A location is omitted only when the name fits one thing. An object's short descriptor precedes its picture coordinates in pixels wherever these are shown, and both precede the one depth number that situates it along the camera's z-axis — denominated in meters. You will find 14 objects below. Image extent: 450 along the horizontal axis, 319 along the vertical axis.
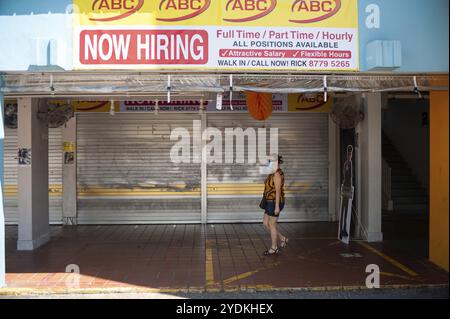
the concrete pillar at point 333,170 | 12.84
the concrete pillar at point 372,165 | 10.05
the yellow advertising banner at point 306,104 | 12.65
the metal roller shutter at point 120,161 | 12.70
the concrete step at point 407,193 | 14.18
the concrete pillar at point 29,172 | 9.59
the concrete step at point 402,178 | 14.63
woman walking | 8.97
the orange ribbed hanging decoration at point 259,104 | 8.70
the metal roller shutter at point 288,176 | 12.81
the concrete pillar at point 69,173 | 12.62
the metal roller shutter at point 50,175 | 12.49
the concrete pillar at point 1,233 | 7.14
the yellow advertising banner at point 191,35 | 7.12
